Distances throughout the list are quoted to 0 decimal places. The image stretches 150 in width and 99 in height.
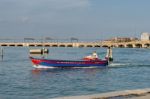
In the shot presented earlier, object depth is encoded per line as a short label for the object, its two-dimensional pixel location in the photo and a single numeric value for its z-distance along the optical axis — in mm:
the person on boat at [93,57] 44429
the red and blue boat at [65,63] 43824
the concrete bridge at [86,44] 129202
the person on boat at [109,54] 51863
